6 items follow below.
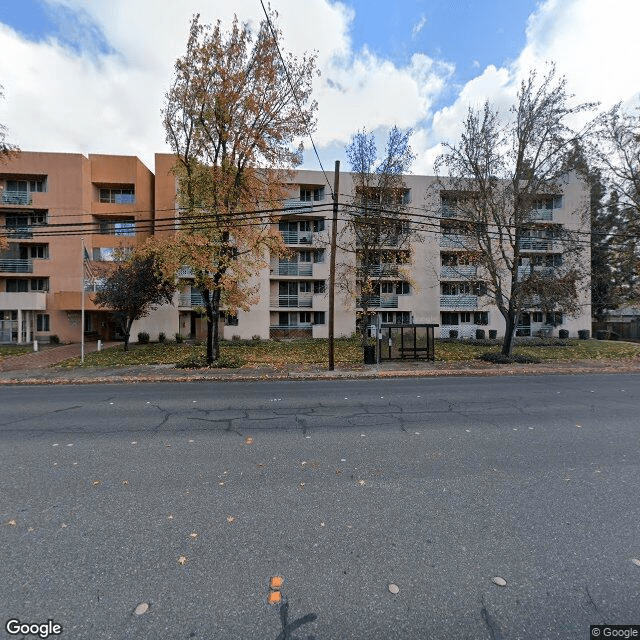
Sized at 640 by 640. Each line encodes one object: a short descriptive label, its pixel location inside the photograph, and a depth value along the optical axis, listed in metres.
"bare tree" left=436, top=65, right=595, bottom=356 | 15.46
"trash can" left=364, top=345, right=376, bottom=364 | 14.83
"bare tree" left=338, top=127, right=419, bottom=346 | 20.64
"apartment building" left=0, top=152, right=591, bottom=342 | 24.58
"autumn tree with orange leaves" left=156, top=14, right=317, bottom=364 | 13.13
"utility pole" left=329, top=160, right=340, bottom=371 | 12.48
